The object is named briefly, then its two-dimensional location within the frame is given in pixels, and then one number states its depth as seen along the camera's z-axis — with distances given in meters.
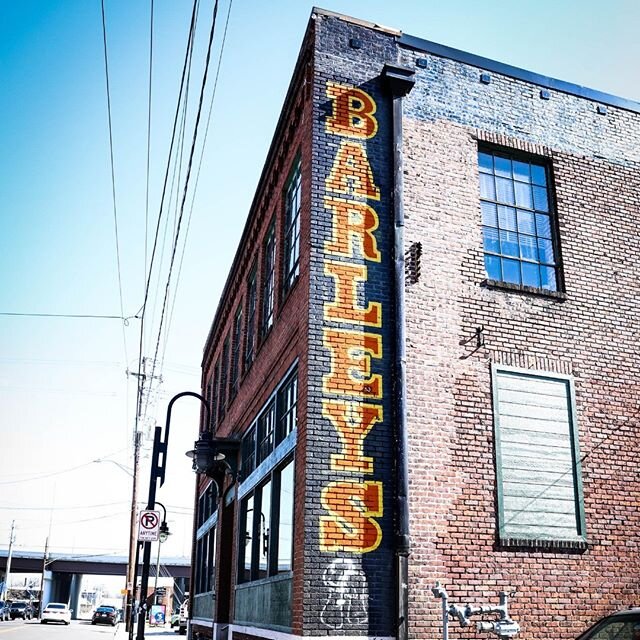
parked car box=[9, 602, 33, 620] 69.68
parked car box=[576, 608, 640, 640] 8.13
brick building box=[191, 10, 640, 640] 9.73
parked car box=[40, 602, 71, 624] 57.47
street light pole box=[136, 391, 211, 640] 16.69
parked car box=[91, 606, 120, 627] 64.12
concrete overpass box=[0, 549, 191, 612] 80.81
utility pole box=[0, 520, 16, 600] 76.38
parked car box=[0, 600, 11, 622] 65.12
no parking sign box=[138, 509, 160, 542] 16.34
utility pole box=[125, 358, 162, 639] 37.83
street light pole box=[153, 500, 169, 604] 20.86
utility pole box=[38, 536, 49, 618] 74.15
